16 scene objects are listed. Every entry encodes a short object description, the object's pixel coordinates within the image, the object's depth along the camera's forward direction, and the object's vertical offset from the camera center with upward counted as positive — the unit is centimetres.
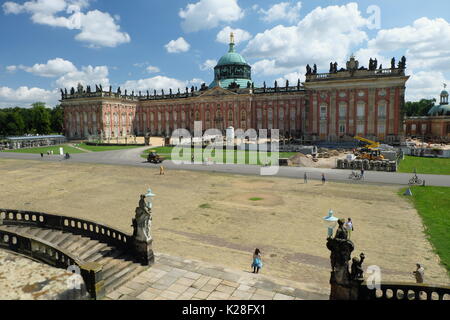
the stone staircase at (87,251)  1041 -472
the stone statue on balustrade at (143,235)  1265 -409
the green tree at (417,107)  11174 +1028
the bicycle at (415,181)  3121 -477
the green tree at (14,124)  10794 +555
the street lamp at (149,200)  1292 -388
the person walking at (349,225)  1736 -506
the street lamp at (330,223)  939 -340
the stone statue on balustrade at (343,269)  898 -396
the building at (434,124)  8162 +293
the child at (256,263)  1293 -532
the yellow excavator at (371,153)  4300 -264
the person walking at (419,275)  1117 -511
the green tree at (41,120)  11531 +722
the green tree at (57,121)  12256 +720
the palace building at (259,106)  6467 +816
